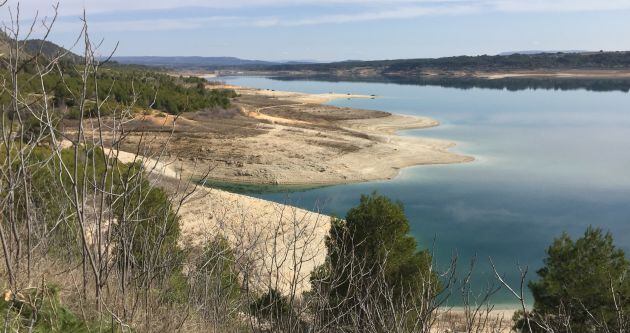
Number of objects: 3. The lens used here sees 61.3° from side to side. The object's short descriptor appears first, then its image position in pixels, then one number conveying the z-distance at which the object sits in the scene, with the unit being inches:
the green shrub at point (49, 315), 197.3
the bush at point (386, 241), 522.6
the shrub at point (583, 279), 450.3
